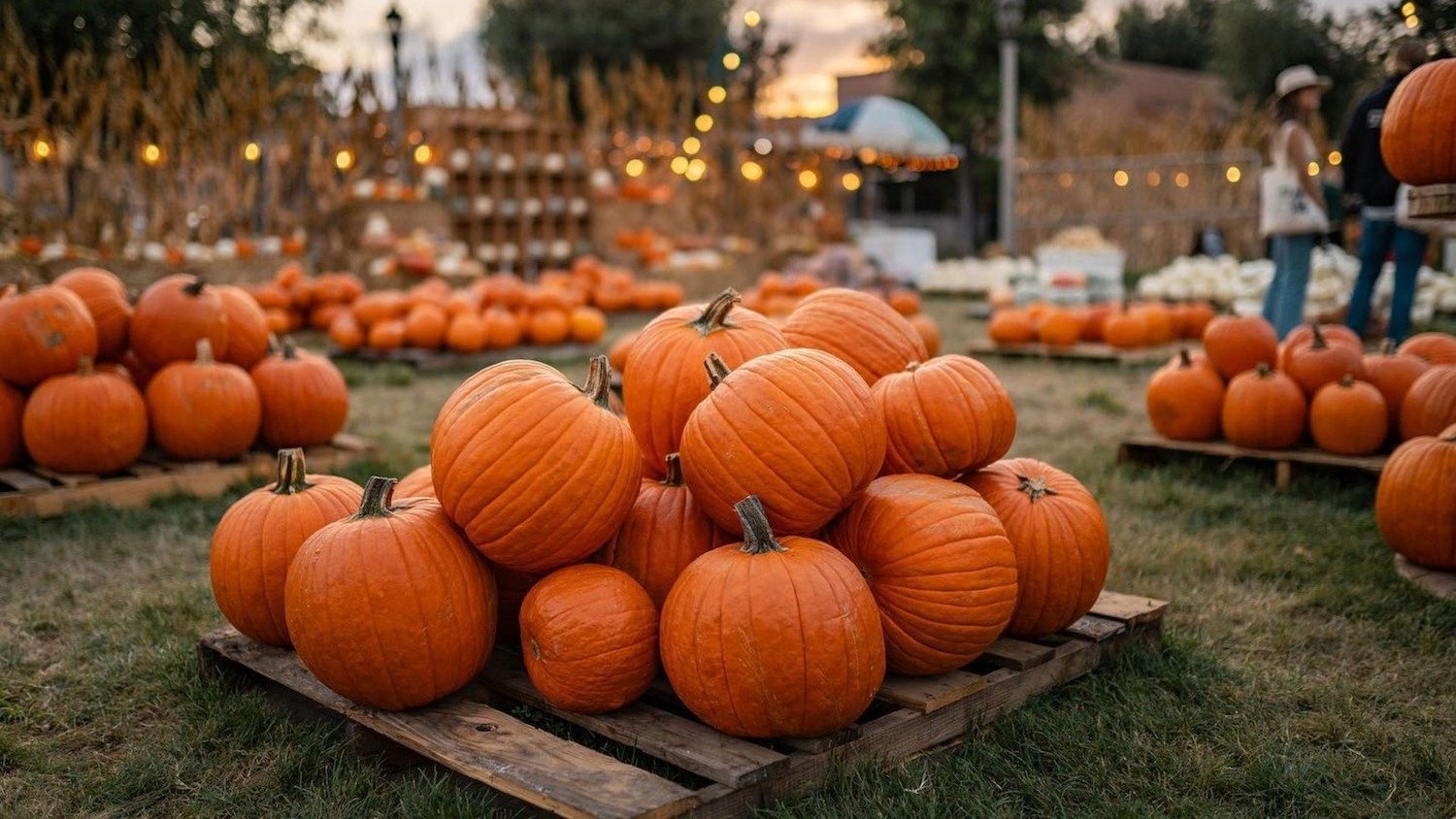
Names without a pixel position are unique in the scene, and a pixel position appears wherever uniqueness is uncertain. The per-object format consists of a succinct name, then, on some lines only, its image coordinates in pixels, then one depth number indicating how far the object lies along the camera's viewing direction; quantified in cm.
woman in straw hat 674
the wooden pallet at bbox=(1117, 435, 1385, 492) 436
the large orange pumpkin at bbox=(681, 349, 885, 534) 230
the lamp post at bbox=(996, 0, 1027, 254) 1498
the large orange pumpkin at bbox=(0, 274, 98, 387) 420
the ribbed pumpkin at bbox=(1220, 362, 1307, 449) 456
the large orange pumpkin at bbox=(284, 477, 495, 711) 225
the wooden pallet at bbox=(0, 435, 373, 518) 423
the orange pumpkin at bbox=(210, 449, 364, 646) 263
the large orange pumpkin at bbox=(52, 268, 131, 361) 455
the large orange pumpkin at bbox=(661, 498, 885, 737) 213
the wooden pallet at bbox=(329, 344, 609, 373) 827
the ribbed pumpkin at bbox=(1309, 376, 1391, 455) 437
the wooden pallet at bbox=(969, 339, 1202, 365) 816
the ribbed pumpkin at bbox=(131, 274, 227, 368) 448
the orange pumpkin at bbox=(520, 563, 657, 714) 226
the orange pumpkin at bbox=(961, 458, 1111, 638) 262
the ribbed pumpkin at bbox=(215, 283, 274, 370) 475
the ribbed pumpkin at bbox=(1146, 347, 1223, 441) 485
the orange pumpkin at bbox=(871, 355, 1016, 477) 262
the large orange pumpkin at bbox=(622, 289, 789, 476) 261
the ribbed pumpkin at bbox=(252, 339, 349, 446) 481
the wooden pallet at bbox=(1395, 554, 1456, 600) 319
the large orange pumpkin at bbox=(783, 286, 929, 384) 296
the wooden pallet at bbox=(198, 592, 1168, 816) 200
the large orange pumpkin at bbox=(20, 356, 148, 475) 430
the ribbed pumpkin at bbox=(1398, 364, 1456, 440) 400
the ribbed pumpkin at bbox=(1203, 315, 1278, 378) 486
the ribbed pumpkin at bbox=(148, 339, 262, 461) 450
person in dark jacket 648
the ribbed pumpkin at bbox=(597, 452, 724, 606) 248
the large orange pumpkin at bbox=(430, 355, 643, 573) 228
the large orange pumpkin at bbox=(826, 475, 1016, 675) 235
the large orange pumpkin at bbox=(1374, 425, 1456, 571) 324
